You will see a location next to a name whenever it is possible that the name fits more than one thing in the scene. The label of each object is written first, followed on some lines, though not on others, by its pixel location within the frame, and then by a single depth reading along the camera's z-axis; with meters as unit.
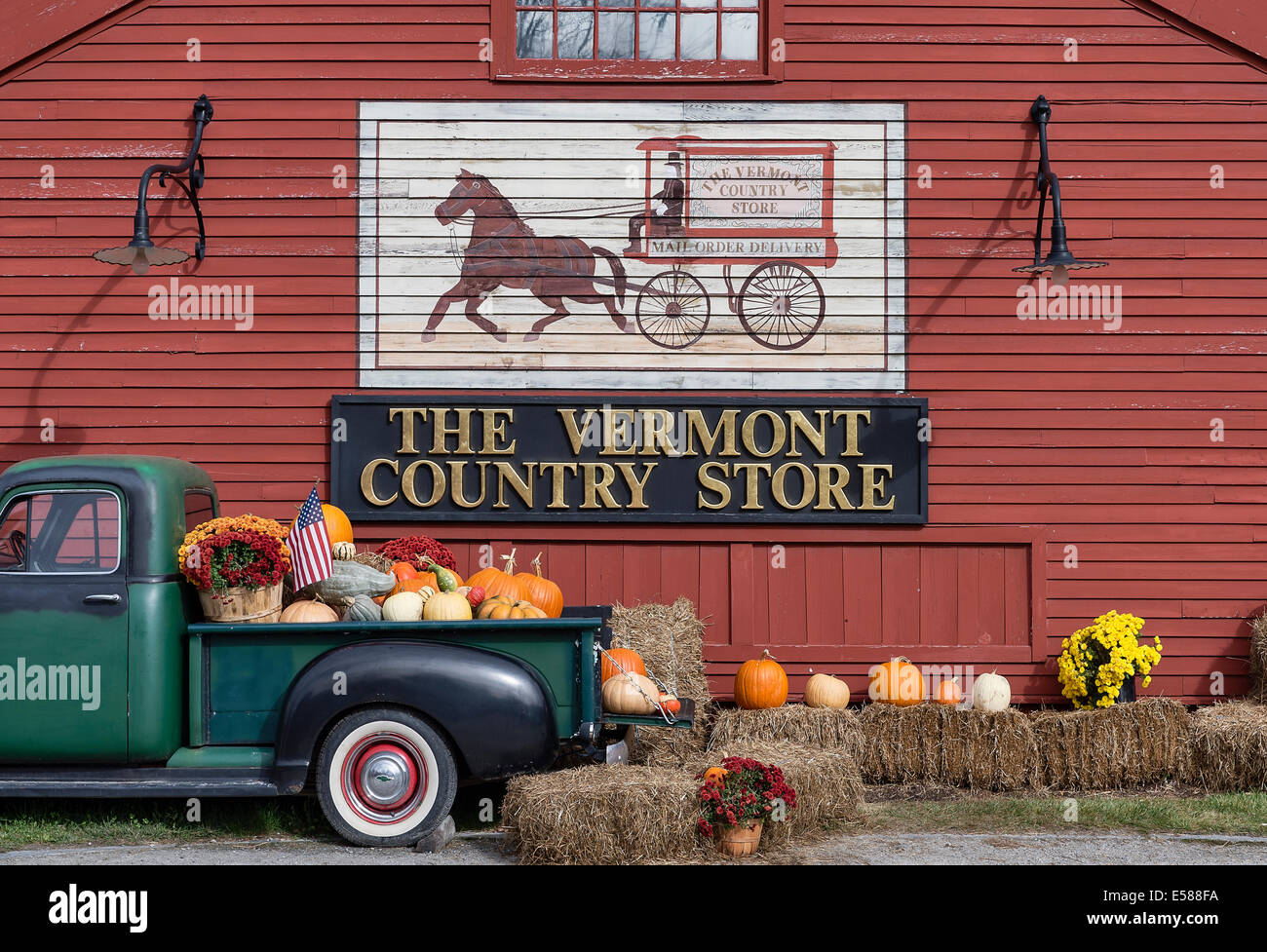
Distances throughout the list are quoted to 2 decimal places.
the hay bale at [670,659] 7.95
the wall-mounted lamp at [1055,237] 8.12
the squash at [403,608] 6.88
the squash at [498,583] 7.60
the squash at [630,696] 6.82
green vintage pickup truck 6.40
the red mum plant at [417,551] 8.31
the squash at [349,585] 7.03
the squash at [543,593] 7.73
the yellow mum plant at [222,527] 6.66
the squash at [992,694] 8.42
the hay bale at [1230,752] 7.93
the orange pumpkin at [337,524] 8.30
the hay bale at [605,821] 6.10
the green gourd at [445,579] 7.73
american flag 6.91
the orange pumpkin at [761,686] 8.24
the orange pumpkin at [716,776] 6.36
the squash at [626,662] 7.12
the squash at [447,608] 6.84
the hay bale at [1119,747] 8.08
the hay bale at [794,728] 7.95
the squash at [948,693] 8.49
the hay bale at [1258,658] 8.50
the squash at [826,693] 8.44
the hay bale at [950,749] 8.06
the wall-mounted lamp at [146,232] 7.98
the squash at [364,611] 6.79
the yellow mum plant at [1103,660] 8.38
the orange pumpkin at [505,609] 6.90
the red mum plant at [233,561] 6.58
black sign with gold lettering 8.93
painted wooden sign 9.02
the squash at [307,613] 6.89
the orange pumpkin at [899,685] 8.45
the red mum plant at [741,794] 6.25
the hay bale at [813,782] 6.92
